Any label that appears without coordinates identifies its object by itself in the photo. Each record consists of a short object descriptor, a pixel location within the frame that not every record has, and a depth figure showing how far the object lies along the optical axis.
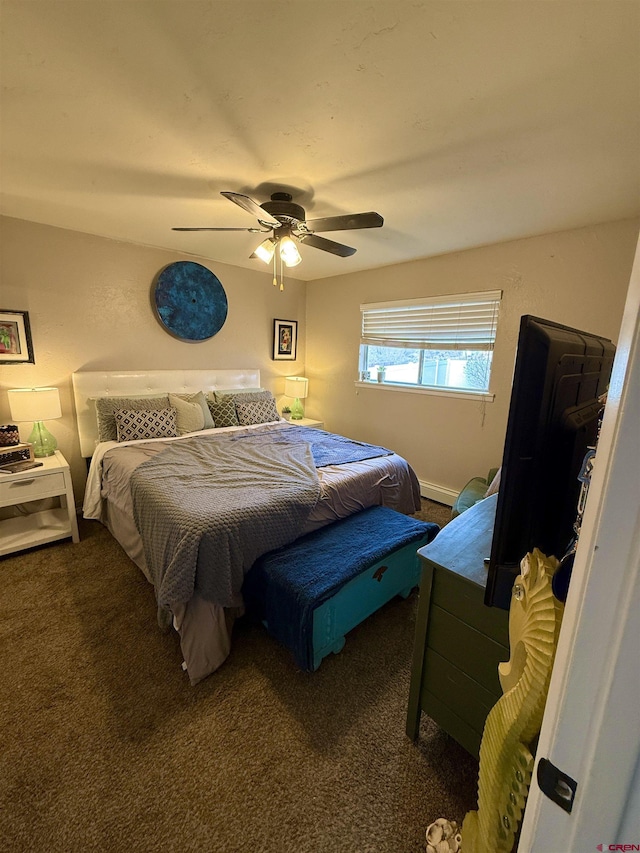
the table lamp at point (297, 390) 4.18
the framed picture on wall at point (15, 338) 2.57
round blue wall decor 3.26
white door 0.38
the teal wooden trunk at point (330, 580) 1.53
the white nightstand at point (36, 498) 2.31
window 2.98
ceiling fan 1.79
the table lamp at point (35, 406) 2.39
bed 1.57
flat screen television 0.65
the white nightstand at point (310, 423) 4.11
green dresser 1.07
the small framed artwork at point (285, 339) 4.19
